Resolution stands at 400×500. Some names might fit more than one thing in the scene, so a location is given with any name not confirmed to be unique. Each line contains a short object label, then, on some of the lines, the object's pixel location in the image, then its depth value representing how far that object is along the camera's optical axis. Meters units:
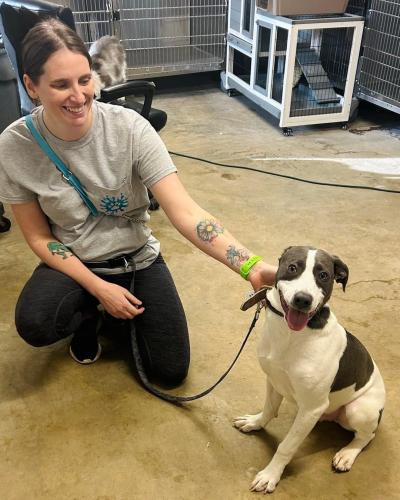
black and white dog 1.07
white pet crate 3.38
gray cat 2.48
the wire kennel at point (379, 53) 3.48
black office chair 2.15
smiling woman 1.34
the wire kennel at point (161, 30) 3.90
